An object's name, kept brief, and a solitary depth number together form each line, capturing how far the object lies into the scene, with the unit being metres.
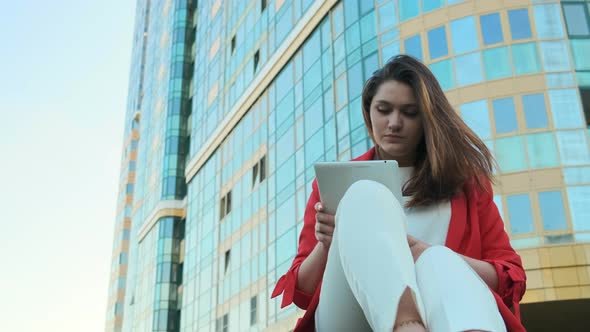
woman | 1.84
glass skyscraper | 14.61
